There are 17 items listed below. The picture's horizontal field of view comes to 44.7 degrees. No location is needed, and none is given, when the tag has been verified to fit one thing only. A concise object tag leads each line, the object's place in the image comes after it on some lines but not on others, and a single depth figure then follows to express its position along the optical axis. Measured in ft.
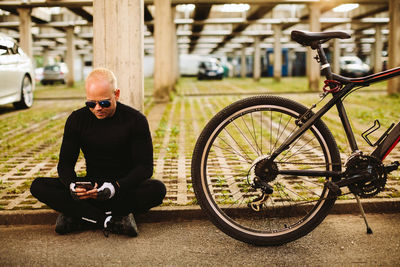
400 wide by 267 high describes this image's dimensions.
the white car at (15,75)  37.40
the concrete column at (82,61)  168.11
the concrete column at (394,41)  54.95
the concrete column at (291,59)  179.54
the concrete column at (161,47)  53.36
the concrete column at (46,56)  171.95
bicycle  10.62
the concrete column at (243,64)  173.06
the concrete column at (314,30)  72.08
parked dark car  144.87
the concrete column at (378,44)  117.29
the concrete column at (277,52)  109.40
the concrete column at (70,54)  108.06
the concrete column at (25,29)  77.71
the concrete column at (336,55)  131.44
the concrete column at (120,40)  15.14
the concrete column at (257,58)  130.50
